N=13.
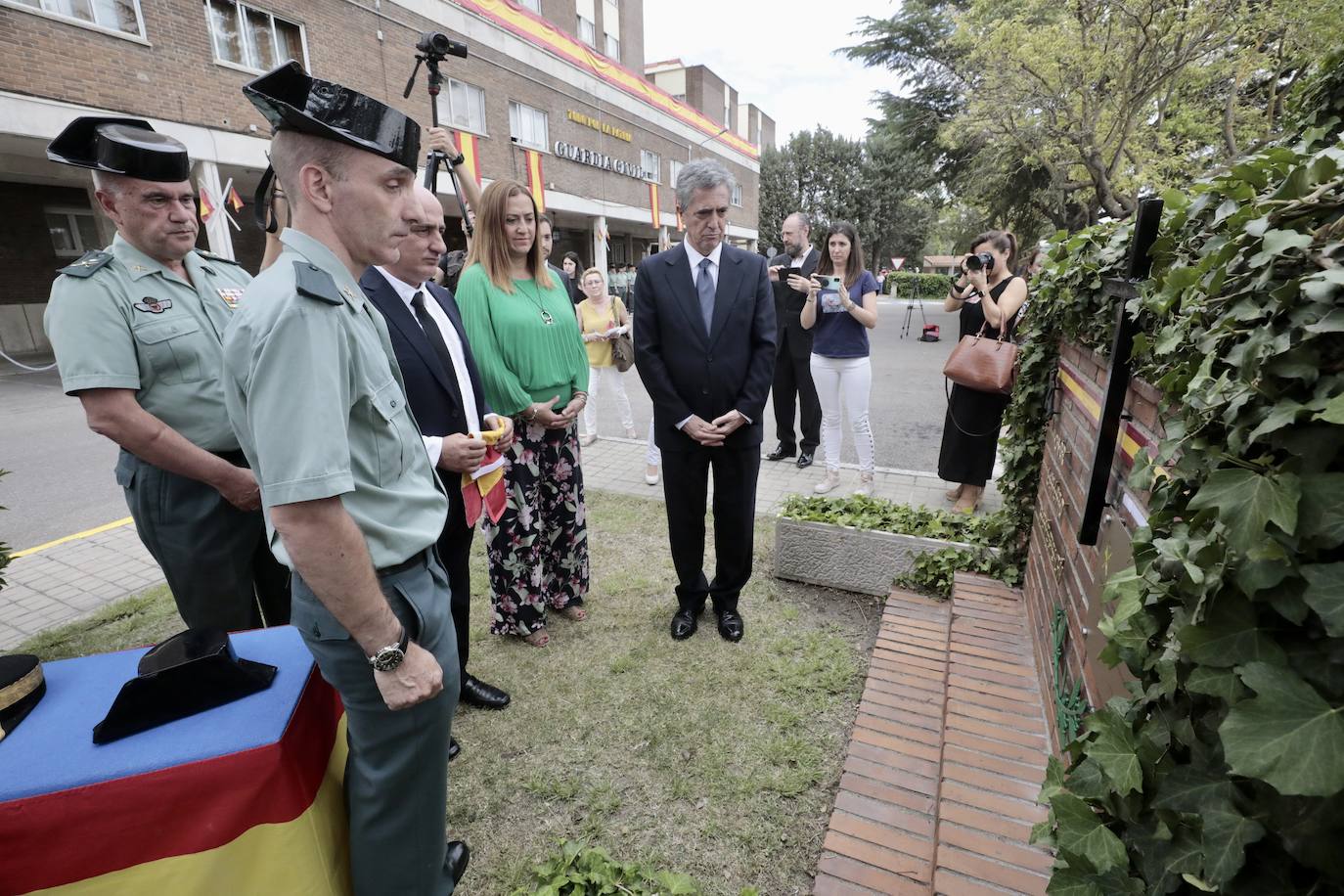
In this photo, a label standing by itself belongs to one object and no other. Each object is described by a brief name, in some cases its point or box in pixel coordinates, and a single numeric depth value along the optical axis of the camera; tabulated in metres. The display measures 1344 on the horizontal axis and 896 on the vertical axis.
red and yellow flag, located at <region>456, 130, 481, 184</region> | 17.38
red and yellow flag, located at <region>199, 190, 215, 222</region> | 11.50
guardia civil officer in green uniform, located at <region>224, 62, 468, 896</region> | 1.30
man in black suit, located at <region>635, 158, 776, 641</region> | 3.18
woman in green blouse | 3.10
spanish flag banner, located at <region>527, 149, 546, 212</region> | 18.72
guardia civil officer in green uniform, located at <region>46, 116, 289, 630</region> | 2.14
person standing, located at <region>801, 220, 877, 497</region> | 5.01
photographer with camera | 4.34
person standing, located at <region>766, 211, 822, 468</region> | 5.79
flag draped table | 1.29
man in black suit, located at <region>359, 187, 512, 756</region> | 2.41
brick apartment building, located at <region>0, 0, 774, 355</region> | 11.35
